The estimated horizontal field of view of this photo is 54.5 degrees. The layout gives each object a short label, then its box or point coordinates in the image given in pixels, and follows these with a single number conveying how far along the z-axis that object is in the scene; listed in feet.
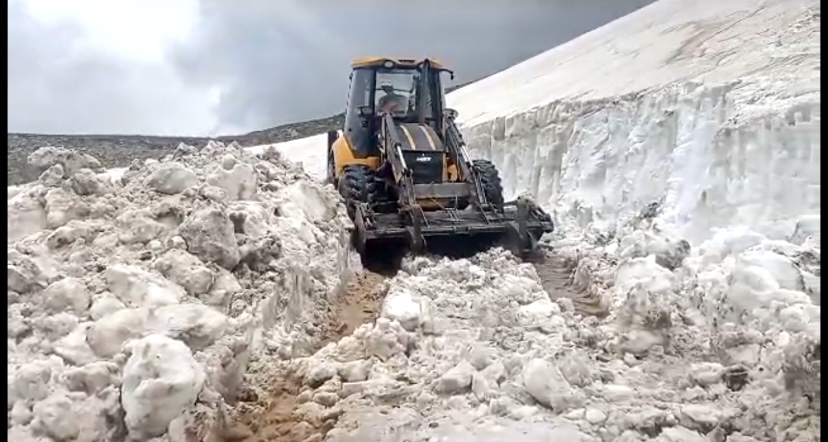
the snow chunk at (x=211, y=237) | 15.03
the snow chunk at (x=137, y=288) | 12.80
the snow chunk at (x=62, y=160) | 17.11
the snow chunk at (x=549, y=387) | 11.40
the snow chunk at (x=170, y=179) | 17.83
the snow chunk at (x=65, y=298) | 12.12
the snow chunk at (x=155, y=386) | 10.23
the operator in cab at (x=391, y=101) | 29.63
